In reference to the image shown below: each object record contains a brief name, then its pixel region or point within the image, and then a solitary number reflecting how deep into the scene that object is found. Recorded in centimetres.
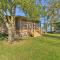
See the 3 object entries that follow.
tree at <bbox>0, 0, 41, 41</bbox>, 616
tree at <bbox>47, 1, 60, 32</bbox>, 1122
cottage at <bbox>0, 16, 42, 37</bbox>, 999
